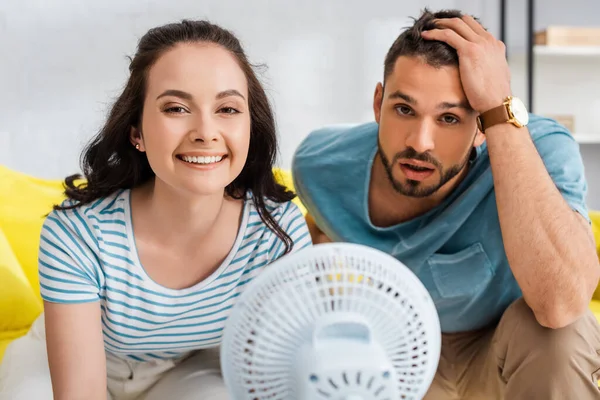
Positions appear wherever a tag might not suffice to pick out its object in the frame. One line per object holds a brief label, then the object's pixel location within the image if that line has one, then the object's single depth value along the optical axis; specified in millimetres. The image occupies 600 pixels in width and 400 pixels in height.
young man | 1534
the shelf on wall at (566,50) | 3137
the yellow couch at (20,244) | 1939
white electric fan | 1176
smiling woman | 1439
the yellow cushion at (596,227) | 2202
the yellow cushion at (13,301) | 1931
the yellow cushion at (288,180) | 2407
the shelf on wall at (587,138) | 3210
